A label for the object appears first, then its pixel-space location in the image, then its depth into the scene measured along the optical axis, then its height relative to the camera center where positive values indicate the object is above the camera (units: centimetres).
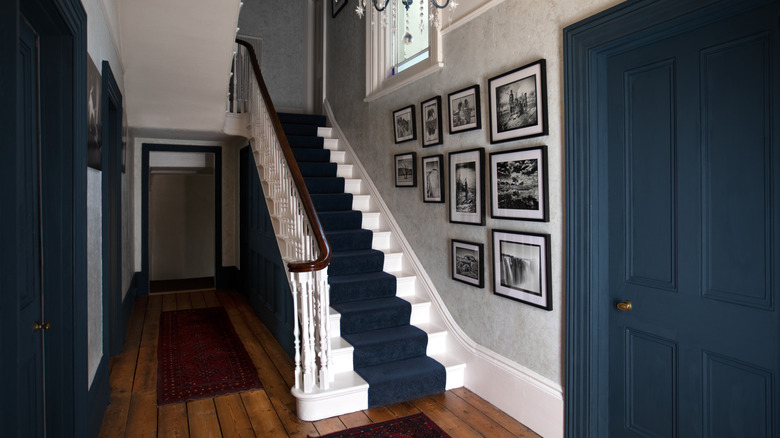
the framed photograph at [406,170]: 448 +48
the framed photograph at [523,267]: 297 -31
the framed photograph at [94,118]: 280 +66
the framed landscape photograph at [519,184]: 296 +23
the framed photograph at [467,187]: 354 +25
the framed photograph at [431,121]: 407 +86
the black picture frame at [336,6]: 664 +299
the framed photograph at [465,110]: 358 +84
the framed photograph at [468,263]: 359 -33
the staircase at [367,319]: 343 -83
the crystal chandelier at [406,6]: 214 +104
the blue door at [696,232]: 202 -7
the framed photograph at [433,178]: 405 +36
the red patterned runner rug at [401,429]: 300 -132
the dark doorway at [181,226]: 915 -6
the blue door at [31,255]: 197 -13
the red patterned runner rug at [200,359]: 366 -122
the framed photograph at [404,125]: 448 +91
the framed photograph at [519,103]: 296 +75
